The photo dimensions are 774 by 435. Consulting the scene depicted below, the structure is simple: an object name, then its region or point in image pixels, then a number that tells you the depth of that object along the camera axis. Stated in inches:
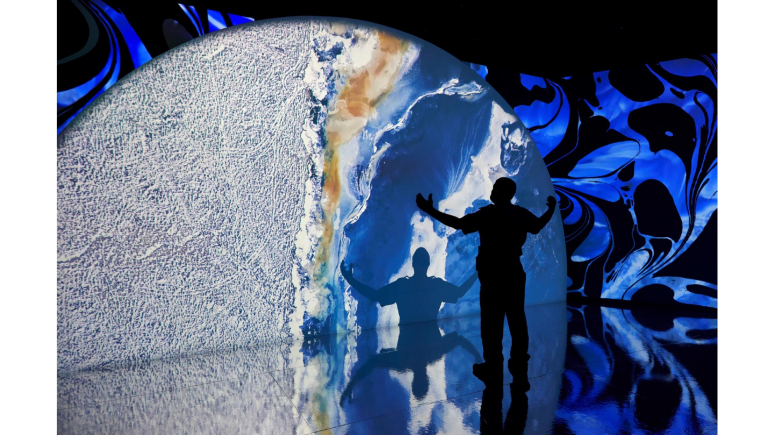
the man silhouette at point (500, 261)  97.0
